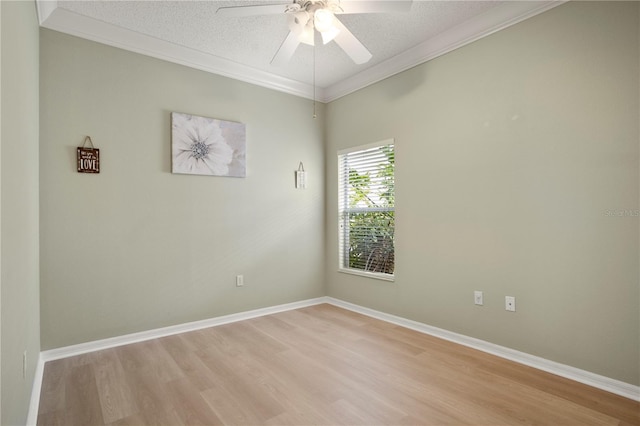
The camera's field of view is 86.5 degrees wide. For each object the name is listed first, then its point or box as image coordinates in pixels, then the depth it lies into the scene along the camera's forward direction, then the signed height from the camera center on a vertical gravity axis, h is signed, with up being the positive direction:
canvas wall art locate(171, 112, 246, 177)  3.29 +0.67
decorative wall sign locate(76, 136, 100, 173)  2.79 +0.44
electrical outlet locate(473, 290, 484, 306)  2.86 -0.75
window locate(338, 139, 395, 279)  3.72 +0.02
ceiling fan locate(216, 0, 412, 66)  2.04 +1.22
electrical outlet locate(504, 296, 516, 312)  2.65 -0.73
